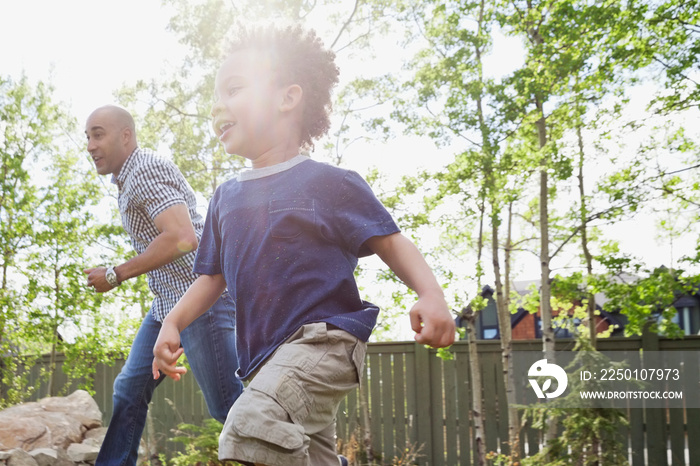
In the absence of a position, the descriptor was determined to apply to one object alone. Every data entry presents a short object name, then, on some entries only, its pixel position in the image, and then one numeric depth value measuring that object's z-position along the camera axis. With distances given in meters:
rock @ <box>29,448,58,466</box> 5.18
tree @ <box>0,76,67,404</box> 8.76
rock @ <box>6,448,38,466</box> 4.79
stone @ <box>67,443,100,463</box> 5.89
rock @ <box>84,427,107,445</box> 6.68
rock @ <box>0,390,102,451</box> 5.96
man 2.57
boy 1.48
